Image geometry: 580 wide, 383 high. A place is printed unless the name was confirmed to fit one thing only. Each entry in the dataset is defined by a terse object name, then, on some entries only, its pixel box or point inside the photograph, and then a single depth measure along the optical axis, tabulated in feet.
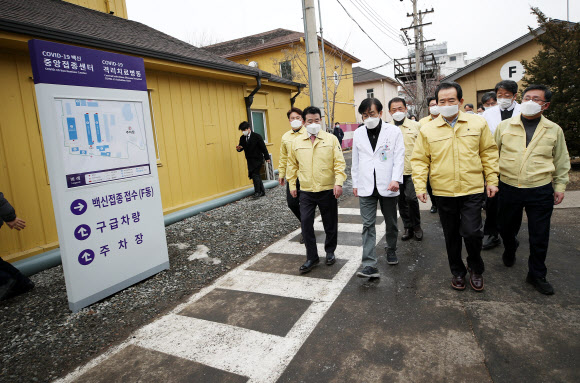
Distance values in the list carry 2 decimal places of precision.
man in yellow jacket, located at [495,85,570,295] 11.24
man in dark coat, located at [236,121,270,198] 28.96
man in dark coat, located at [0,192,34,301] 12.84
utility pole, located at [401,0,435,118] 83.27
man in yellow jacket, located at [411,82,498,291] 11.02
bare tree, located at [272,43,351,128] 80.33
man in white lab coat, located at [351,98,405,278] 12.89
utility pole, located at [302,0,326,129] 27.45
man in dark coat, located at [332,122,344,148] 67.01
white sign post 11.34
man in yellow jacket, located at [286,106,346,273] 14.01
